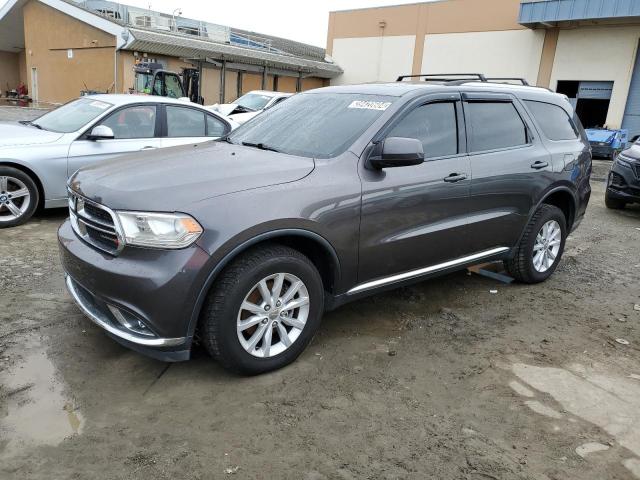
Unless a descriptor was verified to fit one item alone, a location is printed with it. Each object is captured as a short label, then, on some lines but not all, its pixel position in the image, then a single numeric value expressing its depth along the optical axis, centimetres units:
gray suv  283
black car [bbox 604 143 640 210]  841
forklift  1620
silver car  591
